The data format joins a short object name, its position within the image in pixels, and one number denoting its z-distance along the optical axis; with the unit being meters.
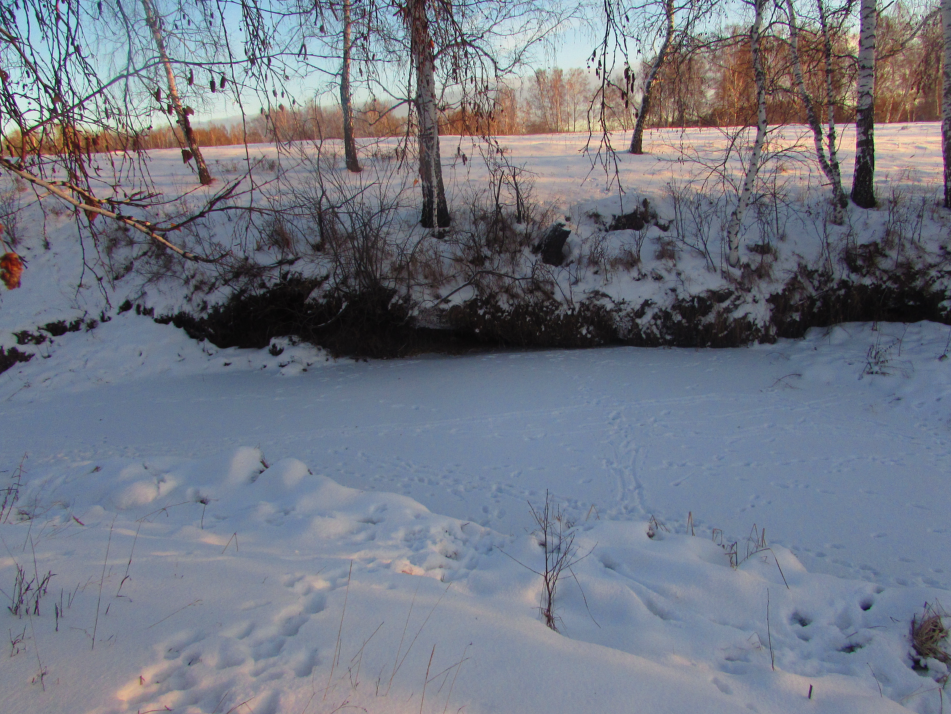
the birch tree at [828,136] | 9.18
